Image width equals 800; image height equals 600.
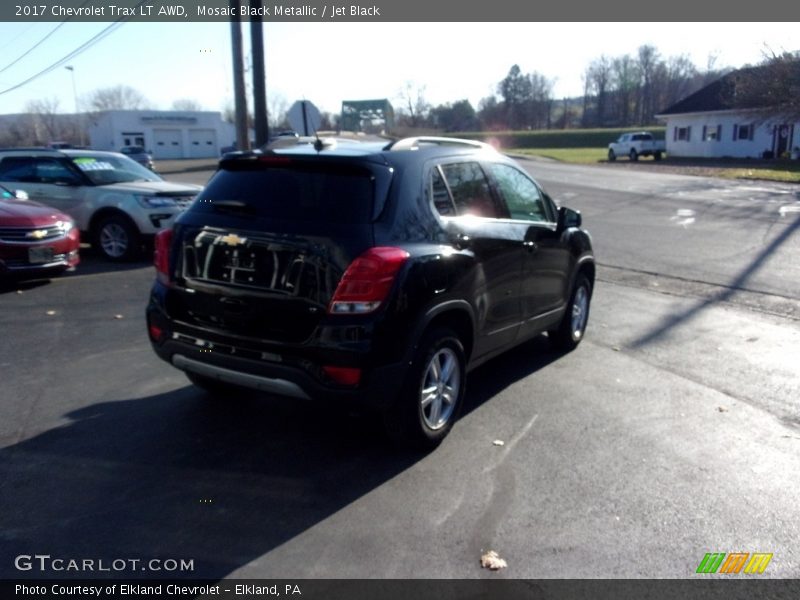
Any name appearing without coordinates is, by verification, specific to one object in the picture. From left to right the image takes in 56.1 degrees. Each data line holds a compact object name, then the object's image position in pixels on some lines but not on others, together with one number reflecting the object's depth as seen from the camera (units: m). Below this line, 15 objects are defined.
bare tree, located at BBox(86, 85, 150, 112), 84.12
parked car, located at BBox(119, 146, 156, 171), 36.97
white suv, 11.71
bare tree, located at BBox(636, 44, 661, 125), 110.69
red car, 9.36
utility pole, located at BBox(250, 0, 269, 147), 14.48
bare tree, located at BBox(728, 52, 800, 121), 35.06
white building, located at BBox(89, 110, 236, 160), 73.00
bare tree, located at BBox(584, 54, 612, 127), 112.62
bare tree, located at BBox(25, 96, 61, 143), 84.98
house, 45.00
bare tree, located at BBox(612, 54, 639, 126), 110.31
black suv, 4.20
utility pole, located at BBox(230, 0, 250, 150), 15.43
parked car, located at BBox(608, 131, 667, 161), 50.03
